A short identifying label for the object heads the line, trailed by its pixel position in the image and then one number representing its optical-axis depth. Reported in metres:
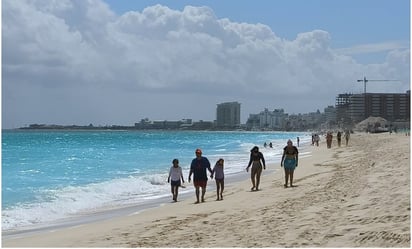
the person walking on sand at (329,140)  46.91
